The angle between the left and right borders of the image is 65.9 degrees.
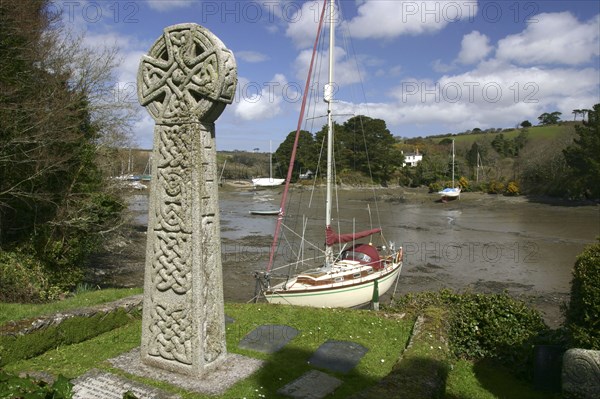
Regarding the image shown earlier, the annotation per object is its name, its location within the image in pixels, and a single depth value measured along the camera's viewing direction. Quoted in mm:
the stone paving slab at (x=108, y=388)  5621
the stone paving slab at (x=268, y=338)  7639
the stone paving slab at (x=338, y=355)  7008
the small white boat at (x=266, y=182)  90188
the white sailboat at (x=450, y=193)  65062
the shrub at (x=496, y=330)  7750
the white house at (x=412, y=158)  105156
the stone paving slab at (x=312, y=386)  6004
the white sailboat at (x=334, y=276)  14820
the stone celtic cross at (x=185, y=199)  5867
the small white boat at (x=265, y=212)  51125
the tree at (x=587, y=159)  53625
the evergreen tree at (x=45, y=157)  12859
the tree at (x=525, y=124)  118850
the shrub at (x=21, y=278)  12180
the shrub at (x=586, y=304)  6137
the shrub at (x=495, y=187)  69125
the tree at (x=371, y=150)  82562
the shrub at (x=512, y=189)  66312
